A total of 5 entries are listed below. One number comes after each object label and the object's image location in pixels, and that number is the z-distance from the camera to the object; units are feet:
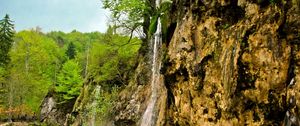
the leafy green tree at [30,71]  121.05
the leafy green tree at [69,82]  109.67
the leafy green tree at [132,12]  56.47
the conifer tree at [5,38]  128.65
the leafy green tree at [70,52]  207.71
